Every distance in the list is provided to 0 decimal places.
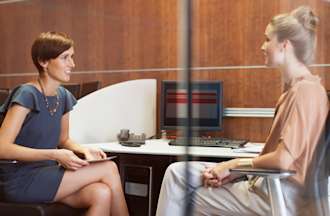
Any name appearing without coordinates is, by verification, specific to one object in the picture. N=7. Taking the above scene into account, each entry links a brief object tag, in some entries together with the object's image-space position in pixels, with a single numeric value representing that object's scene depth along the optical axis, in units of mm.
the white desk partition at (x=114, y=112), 2863
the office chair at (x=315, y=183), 1714
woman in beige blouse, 1736
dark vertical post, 1336
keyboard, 2615
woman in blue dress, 2119
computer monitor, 2744
